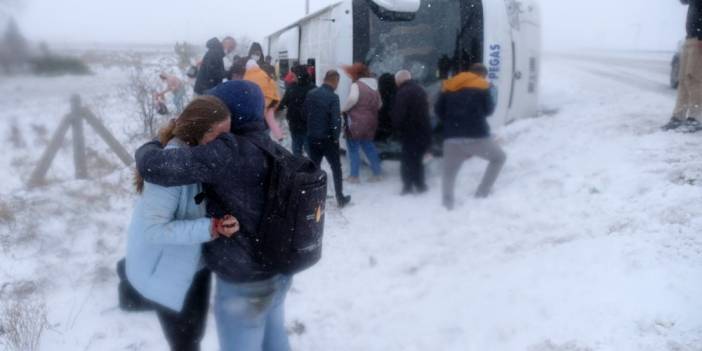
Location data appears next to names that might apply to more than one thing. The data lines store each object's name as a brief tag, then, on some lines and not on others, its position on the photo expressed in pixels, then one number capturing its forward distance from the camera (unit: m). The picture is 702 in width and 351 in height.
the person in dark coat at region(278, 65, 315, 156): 6.53
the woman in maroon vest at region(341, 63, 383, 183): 6.43
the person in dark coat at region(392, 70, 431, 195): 5.74
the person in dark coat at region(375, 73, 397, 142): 6.99
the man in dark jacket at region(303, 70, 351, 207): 5.67
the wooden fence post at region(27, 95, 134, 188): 6.89
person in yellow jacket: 5.84
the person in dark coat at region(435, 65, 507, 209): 5.01
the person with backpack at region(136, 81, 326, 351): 1.87
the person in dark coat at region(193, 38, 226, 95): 7.37
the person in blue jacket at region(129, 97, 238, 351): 1.97
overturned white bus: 6.46
